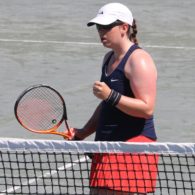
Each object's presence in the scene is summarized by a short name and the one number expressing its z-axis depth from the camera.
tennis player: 13.01
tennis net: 13.09
